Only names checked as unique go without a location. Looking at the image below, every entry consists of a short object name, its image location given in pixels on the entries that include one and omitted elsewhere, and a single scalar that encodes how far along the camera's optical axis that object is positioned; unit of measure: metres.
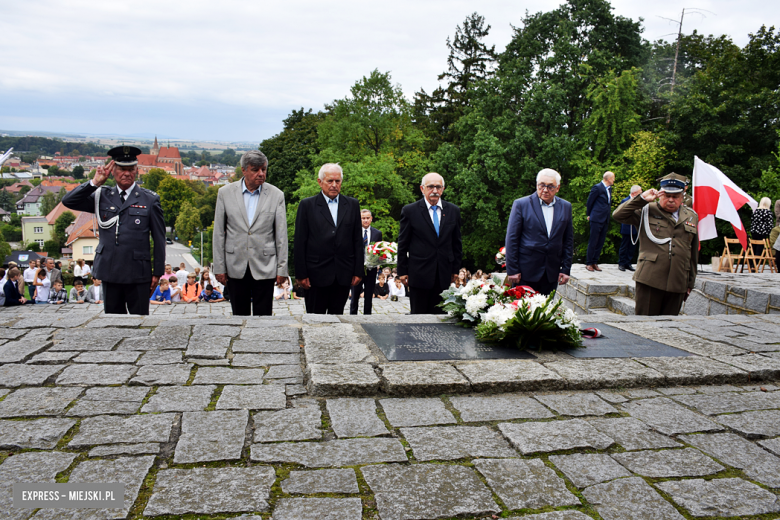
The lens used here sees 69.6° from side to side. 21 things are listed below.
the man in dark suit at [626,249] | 11.89
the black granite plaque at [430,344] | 4.18
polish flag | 8.42
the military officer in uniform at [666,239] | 6.10
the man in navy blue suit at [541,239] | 6.20
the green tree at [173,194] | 98.19
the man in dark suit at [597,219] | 11.48
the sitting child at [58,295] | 13.51
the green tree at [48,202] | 107.68
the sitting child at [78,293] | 13.79
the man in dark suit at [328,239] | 5.93
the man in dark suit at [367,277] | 8.21
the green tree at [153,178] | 106.88
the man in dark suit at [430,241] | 6.29
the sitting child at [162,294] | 14.16
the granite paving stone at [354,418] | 2.90
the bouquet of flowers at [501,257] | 8.83
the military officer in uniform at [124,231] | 5.45
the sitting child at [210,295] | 14.55
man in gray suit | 5.47
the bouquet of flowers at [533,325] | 4.44
